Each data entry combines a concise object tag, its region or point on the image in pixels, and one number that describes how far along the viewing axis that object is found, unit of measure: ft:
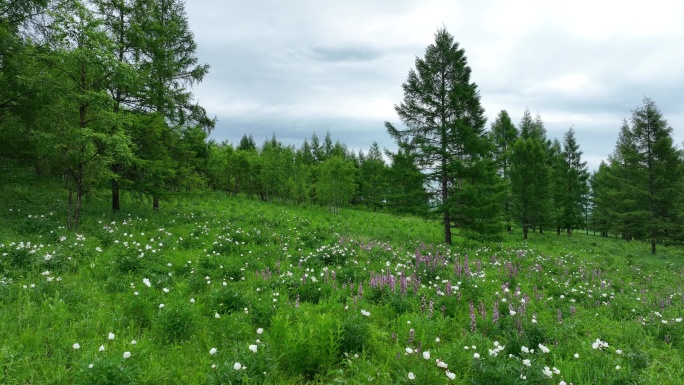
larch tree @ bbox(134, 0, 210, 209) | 50.67
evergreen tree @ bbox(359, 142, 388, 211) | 172.35
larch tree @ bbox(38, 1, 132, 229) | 32.63
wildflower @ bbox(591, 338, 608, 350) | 13.48
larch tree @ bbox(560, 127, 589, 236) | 115.65
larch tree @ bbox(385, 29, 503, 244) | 52.08
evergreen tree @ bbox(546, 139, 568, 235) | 110.11
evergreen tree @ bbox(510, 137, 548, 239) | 91.91
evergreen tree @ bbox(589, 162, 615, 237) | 136.56
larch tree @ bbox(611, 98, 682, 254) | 82.23
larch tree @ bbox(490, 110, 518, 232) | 105.60
